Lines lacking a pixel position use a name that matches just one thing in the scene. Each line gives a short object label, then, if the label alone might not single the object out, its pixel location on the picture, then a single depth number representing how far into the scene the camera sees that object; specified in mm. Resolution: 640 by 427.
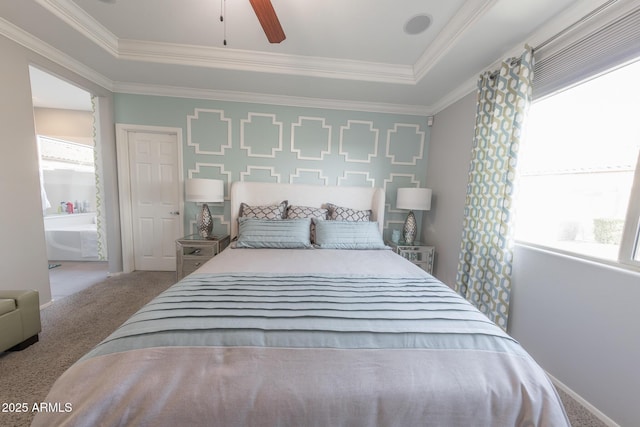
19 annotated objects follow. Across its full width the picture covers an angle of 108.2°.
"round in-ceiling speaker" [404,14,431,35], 1784
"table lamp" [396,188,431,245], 2760
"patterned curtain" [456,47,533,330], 1771
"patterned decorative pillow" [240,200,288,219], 2613
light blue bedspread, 892
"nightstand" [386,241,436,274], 2773
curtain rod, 1296
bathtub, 3598
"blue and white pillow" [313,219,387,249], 2371
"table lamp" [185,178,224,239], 2635
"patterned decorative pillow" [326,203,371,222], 2707
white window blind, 1246
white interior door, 2992
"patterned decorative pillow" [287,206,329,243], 2670
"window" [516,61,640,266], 1312
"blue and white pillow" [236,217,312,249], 2281
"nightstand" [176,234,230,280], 2555
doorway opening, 3112
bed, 715
